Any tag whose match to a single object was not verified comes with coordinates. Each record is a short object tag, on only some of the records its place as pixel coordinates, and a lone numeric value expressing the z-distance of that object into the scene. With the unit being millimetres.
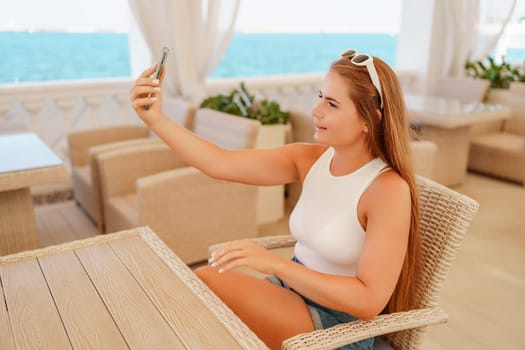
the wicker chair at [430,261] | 1142
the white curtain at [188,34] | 3453
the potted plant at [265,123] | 3143
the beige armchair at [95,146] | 2998
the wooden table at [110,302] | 970
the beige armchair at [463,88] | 4492
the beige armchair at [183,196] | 2389
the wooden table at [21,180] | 1942
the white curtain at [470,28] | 5117
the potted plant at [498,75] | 4863
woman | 1072
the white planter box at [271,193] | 3131
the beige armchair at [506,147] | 4215
